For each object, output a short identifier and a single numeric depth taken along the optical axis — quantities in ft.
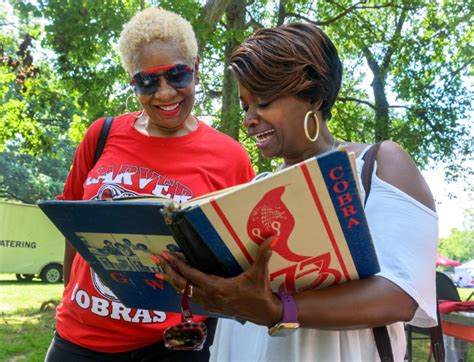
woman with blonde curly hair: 6.35
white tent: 126.21
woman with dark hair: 3.56
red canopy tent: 91.91
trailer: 56.49
